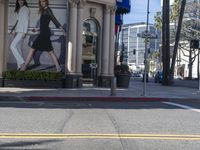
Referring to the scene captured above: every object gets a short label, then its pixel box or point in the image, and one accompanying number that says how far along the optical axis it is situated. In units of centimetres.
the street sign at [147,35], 2444
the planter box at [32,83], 2720
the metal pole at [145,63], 2398
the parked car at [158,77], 5994
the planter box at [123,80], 3155
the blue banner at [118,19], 3889
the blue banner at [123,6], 3419
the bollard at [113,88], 2277
